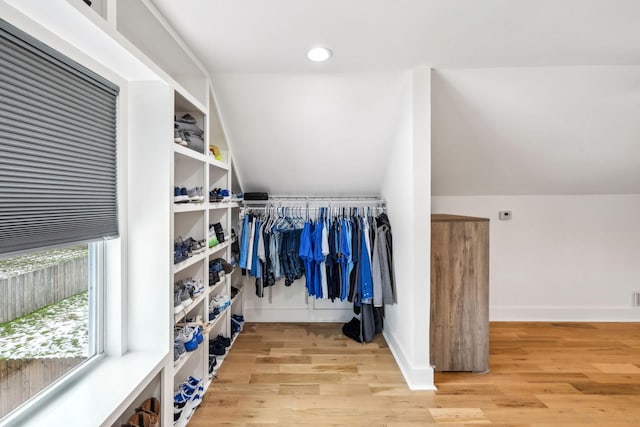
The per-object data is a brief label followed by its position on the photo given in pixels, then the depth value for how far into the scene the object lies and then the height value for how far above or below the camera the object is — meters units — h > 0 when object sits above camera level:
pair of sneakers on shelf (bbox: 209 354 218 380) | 2.14 -1.23
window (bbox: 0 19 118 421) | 0.96 +0.01
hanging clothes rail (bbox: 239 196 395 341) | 2.64 -0.41
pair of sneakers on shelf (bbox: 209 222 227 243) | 2.20 -0.15
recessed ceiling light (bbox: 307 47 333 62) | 1.83 +1.08
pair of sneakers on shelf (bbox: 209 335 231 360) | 2.34 -1.15
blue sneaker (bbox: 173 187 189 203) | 1.58 +0.11
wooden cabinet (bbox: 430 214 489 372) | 2.21 -0.71
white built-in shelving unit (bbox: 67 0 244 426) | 1.36 +0.34
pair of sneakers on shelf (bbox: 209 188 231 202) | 2.17 +0.15
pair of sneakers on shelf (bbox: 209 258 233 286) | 2.15 -0.46
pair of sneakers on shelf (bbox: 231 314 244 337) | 2.82 -1.16
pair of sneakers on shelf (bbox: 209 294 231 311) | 2.25 -0.74
